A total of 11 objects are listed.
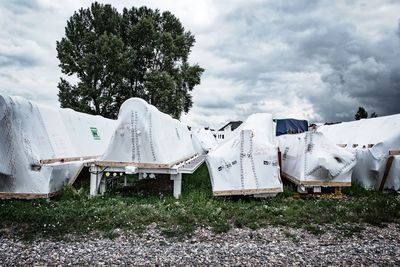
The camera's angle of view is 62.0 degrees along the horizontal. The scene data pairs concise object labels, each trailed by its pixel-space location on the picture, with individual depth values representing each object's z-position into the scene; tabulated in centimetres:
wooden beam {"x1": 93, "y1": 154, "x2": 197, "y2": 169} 750
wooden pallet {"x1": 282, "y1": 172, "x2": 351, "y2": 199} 804
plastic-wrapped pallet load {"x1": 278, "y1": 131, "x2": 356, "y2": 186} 805
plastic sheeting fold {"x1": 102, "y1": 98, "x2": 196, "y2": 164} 762
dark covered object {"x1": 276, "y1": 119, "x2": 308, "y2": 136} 2125
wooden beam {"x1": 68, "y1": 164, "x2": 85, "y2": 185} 799
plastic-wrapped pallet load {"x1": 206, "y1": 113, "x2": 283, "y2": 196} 730
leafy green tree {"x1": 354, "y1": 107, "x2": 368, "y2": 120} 4159
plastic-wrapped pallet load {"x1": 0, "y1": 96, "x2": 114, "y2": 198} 691
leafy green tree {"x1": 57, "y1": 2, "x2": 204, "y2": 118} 2645
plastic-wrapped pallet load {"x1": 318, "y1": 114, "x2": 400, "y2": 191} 908
